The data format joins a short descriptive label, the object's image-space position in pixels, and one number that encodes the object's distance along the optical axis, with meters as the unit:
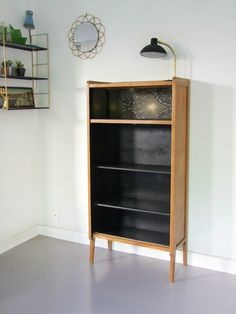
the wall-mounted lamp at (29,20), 3.63
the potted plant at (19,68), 3.53
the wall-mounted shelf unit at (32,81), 3.45
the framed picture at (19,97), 3.46
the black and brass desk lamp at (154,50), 2.99
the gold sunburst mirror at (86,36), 3.51
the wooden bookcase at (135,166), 3.11
